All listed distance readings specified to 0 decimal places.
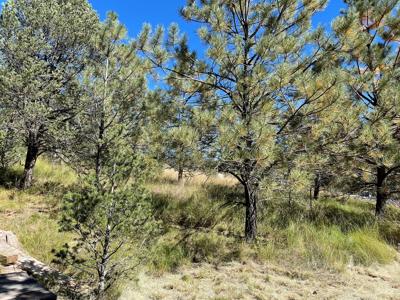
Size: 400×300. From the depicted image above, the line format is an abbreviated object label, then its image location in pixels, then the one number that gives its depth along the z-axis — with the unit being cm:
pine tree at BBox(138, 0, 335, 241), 471
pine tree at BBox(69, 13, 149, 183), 756
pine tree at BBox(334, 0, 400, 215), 519
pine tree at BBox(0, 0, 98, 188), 760
